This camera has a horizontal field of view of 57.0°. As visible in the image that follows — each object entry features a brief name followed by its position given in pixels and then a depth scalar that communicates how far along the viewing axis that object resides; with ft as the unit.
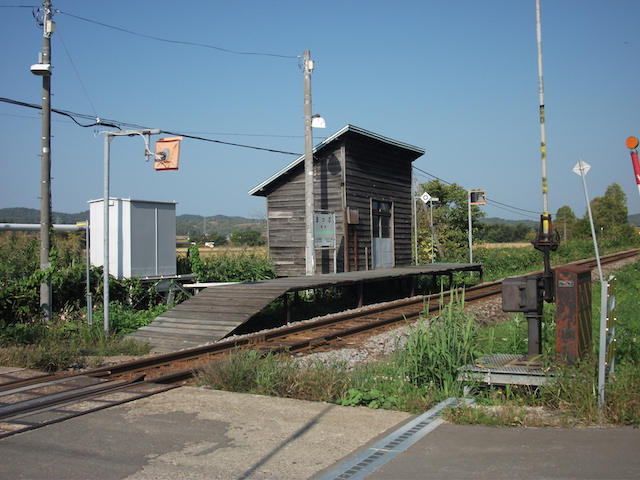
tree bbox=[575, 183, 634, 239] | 229.86
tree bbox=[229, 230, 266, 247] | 234.05
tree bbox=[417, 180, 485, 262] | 125.29
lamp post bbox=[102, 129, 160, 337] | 37.35
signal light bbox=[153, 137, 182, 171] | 40.16
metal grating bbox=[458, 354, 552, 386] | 18.61
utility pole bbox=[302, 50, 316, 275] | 59.62
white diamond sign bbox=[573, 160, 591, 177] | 31.62
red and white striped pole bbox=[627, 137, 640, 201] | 22.77
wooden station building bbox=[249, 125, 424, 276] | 65.98
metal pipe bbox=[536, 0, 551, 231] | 52.06
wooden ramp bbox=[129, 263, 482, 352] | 34.35
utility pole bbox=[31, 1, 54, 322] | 39.78
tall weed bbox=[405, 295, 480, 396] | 20.80
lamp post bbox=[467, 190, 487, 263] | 88.90
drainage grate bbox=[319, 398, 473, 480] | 12.76
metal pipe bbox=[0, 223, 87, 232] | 44.27
